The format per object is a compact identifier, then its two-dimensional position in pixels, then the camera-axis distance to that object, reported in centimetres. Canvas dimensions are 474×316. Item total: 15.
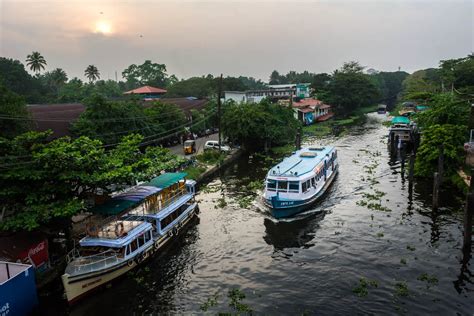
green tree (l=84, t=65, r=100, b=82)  12106
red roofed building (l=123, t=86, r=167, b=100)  10442
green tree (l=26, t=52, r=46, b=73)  9588
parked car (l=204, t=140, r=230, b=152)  5691
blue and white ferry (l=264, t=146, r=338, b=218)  3133
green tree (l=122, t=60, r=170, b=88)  15100
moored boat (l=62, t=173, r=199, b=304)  2070
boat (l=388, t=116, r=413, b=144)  5580
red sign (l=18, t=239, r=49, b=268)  2087
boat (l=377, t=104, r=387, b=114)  11925
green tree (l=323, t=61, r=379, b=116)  10856
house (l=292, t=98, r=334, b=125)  9025
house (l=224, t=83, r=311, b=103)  9300
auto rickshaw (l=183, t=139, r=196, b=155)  5406
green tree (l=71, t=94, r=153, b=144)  4349
